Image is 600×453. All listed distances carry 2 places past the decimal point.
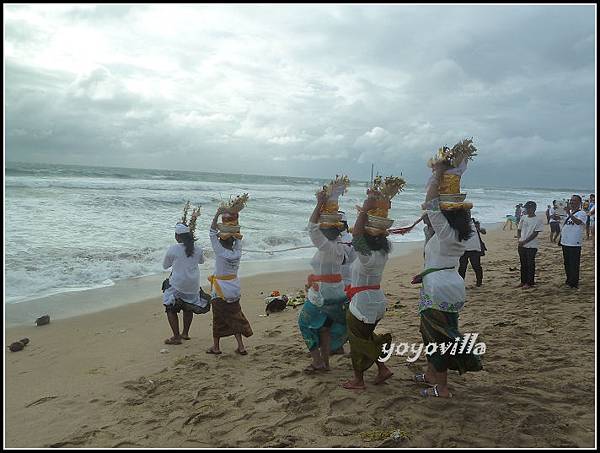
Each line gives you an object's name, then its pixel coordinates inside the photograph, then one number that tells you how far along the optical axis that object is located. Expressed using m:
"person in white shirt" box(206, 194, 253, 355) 5.88
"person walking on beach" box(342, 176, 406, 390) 4.41
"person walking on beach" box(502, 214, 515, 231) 22.73
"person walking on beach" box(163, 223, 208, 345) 6.50
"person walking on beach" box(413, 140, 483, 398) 4.15
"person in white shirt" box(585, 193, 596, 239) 18.01
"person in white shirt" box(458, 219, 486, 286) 8.64
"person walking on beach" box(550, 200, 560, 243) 17.44
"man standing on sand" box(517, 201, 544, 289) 8.77
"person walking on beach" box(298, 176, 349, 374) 4.97
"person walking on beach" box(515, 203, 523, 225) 20.69
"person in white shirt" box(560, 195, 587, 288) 8.57
